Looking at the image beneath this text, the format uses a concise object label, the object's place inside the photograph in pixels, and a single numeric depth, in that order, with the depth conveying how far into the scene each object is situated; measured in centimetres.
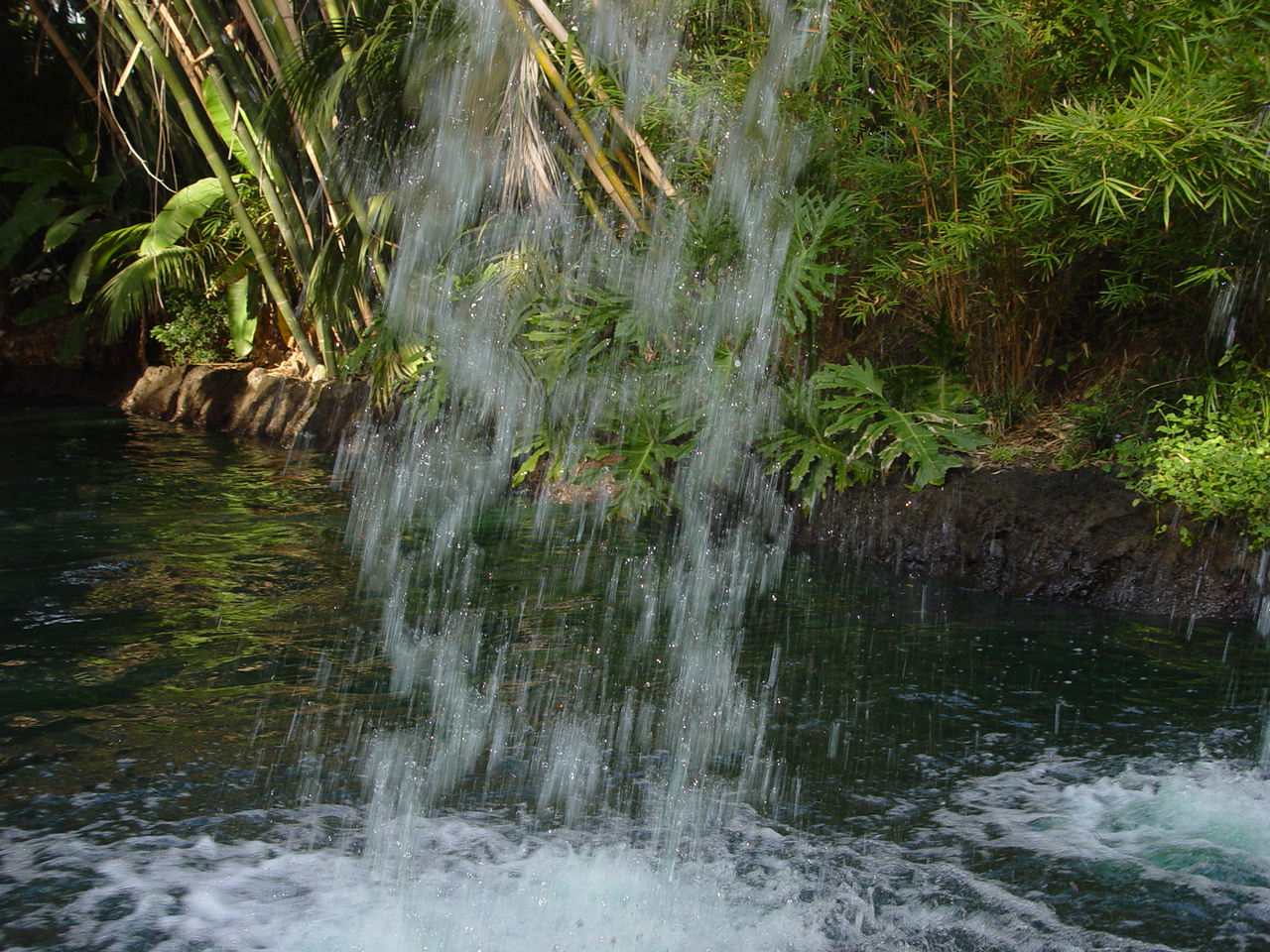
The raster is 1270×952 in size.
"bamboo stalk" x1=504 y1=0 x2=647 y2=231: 736
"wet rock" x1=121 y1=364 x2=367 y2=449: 1004
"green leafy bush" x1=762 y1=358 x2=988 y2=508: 655
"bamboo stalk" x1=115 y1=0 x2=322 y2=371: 938
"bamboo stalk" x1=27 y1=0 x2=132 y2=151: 1094
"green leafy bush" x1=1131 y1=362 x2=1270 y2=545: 552
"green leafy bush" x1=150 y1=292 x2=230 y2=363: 1270
